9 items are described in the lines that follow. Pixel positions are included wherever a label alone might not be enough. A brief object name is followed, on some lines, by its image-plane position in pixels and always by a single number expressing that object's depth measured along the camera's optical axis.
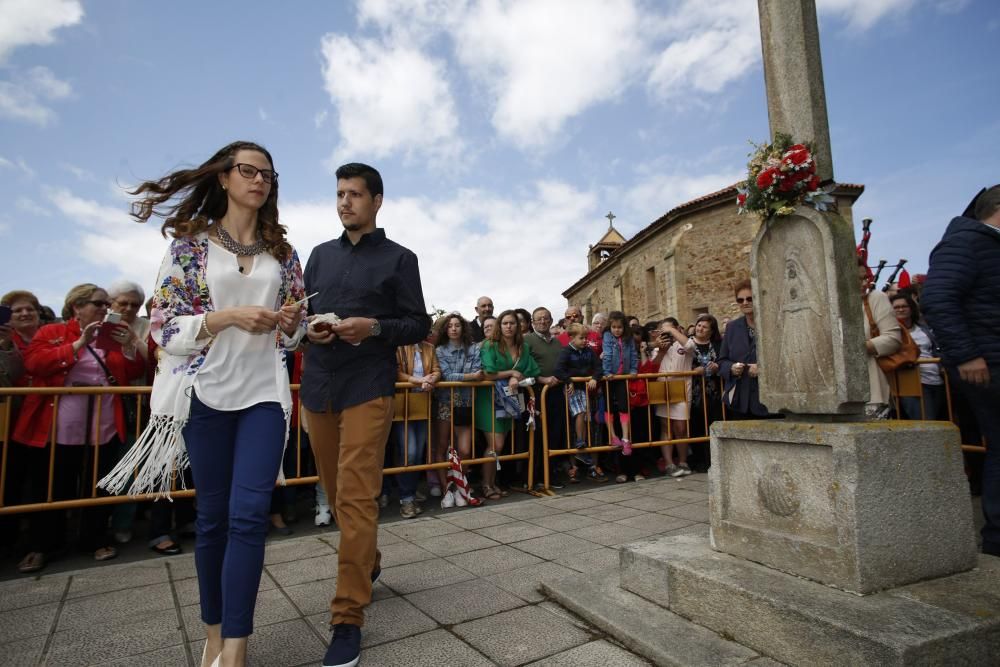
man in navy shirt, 2.60
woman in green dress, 6.45
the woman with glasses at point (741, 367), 6.35
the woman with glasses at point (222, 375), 2.23
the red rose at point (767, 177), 2.97
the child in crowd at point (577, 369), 7.15
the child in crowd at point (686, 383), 7.36
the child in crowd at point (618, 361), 7.24
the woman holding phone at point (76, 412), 4.41
